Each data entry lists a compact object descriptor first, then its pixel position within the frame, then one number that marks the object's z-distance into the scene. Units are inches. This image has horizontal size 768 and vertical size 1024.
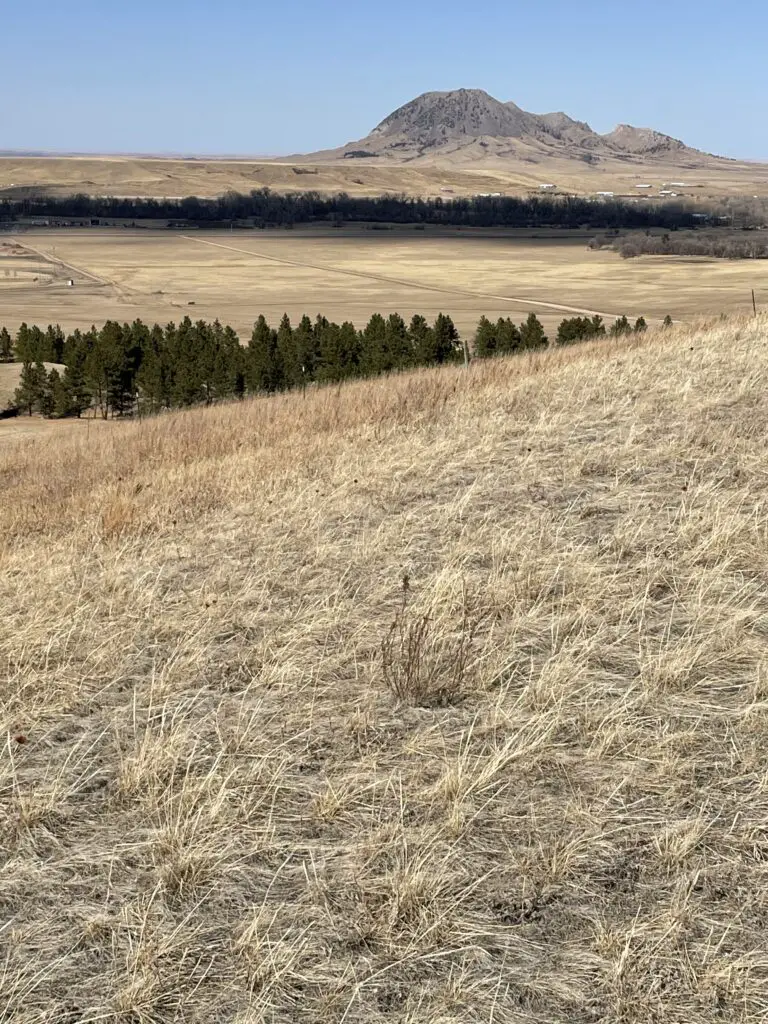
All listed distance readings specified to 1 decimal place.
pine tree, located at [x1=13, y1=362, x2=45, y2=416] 2522.1
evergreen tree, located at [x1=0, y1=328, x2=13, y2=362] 3176.7
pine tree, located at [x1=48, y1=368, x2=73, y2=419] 2480.3
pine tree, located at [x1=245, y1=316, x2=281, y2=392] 2480.3
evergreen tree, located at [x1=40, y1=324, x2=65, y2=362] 2979.8
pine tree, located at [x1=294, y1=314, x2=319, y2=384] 2609.5
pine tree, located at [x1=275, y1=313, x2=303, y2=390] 2500.0
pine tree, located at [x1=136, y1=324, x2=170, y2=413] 2496.3
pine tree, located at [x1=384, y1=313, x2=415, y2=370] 2466.8
